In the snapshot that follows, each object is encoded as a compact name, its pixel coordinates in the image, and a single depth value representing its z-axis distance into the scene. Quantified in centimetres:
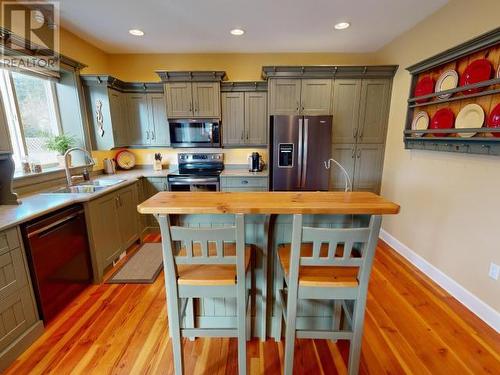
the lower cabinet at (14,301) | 147
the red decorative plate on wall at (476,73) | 183
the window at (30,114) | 234
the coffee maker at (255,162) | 363
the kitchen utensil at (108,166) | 350
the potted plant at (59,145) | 271
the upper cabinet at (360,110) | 324
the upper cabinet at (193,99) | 343
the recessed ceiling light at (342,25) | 270
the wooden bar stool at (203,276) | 109
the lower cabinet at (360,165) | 340
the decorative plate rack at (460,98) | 179
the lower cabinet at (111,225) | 231
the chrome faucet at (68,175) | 248
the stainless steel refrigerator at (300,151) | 317
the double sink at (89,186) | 256
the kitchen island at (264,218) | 117
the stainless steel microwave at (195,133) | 354
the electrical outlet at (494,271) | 181
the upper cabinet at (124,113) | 315
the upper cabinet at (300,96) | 328
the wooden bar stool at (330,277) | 110
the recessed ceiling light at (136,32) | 284
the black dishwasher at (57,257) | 170
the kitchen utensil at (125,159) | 381
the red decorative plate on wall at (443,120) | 218
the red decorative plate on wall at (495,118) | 175
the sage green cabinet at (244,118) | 354
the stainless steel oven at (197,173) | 342
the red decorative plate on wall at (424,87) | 243
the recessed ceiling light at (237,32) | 287
